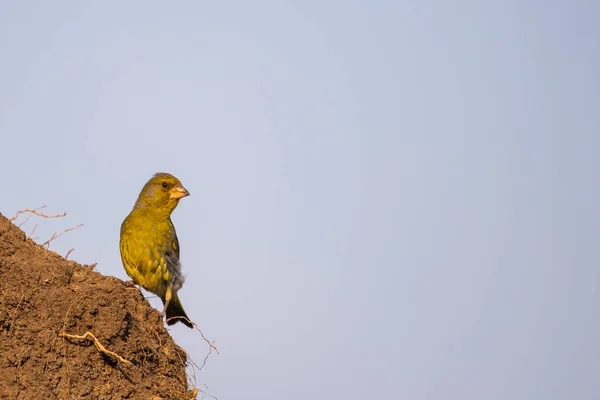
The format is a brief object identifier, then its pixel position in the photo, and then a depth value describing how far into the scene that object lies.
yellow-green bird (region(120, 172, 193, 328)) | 17.48
